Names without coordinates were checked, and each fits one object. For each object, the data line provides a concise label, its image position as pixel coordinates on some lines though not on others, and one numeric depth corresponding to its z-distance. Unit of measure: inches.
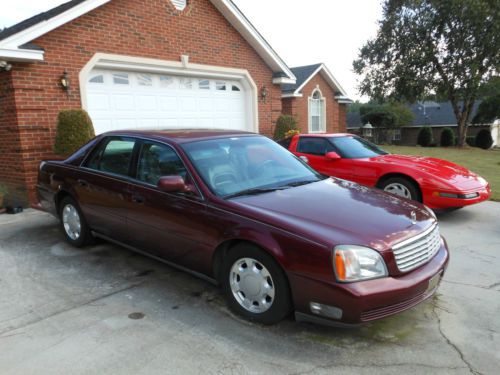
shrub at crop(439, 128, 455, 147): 1248.6
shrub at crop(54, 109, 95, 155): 302.4
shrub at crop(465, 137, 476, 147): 1278.8
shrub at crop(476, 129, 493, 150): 1194.0
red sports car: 246.7
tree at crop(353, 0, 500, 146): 871.7
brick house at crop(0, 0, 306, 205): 297.1
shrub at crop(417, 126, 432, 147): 1298.0
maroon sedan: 110.8
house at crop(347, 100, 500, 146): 1513.3
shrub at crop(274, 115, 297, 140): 498.3
